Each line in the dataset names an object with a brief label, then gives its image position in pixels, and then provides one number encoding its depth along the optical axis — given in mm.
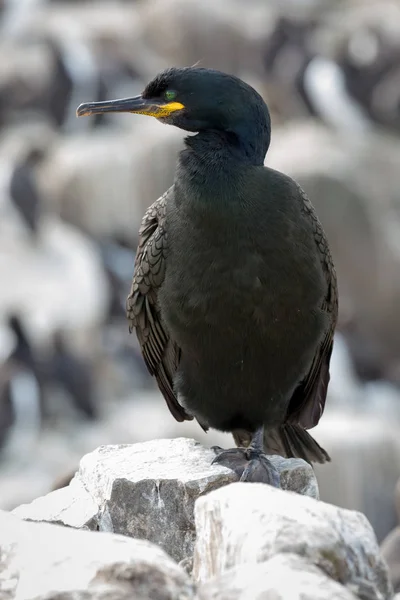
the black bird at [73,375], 25745
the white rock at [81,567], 5648
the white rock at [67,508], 8625
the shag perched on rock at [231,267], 8250
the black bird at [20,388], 24859
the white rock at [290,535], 5863
